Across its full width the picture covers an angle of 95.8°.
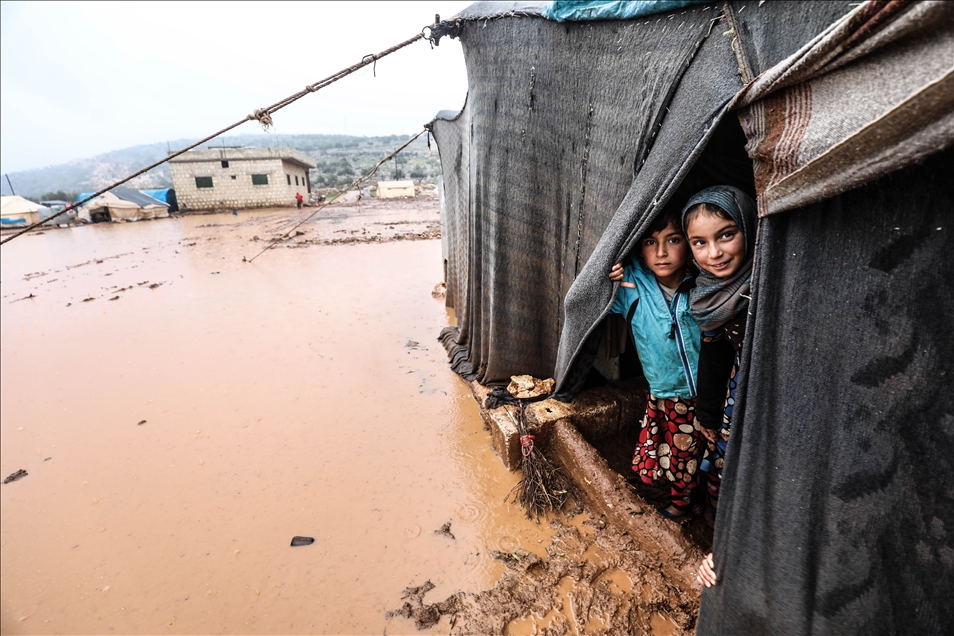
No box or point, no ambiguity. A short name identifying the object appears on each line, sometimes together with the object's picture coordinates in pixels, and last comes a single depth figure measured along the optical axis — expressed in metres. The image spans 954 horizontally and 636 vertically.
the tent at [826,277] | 0.98
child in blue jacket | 2.12
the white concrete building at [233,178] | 26.39
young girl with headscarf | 1.68
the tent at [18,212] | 24.39
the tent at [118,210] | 25.52
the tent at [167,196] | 29.22
